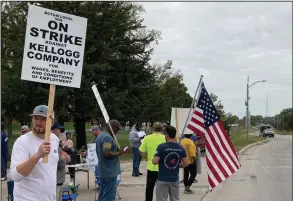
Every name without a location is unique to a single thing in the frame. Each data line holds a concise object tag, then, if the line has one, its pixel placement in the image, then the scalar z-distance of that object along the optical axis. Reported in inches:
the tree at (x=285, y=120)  4303.2
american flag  324.8
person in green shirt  329.4
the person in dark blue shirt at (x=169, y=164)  278.5
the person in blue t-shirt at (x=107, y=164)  292.8
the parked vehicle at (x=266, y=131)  2597.0
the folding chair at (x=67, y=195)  319.3
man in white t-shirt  144.3
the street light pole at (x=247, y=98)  1775.8
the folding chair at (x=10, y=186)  302.7
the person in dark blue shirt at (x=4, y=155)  514.9
